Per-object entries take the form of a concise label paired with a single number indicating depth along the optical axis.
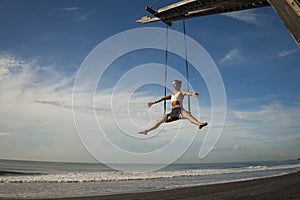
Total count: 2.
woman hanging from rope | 6.68
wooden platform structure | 3.25
